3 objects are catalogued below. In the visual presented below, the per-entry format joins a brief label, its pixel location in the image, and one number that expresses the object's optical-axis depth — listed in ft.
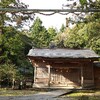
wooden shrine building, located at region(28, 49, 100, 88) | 102.89
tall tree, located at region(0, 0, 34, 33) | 99.60
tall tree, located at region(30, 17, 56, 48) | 255.99
